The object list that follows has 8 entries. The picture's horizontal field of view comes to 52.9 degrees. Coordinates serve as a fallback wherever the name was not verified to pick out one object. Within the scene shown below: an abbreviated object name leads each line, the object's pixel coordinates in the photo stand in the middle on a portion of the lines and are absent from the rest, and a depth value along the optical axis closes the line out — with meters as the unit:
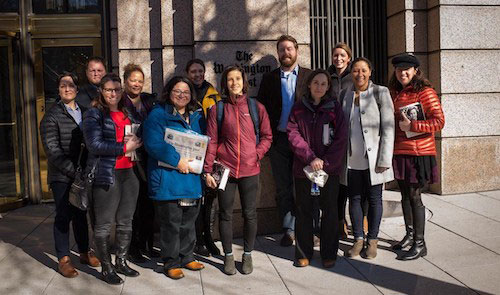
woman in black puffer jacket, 4.74
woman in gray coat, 5.00
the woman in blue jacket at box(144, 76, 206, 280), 4.58
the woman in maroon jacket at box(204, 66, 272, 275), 4.79
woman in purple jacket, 4.83
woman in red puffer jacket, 5.02
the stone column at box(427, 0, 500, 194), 7.66
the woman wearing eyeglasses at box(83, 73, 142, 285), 4.48
